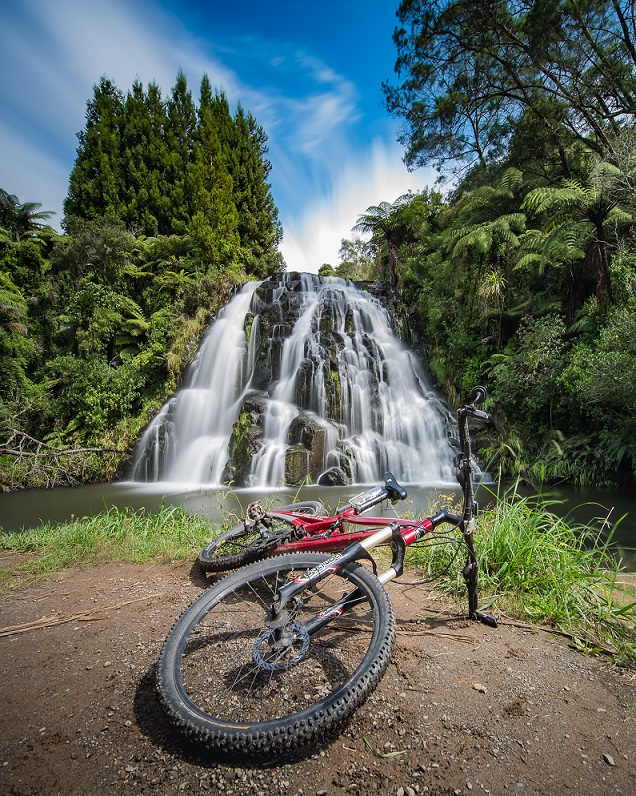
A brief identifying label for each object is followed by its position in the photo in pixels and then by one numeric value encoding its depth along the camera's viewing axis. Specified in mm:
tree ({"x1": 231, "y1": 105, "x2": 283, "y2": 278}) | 24922
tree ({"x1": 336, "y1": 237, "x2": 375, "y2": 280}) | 31338
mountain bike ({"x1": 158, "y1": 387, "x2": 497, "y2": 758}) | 1473
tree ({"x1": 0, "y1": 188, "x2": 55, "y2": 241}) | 18547
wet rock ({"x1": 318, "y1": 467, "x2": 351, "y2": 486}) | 10414
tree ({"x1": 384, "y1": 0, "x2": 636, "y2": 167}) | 10906
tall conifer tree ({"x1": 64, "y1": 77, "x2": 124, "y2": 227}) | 23156
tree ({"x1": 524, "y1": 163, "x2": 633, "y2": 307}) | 8812
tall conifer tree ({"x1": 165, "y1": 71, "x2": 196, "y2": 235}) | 23781
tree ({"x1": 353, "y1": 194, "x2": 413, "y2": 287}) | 21902
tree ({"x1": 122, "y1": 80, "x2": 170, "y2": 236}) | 23469
